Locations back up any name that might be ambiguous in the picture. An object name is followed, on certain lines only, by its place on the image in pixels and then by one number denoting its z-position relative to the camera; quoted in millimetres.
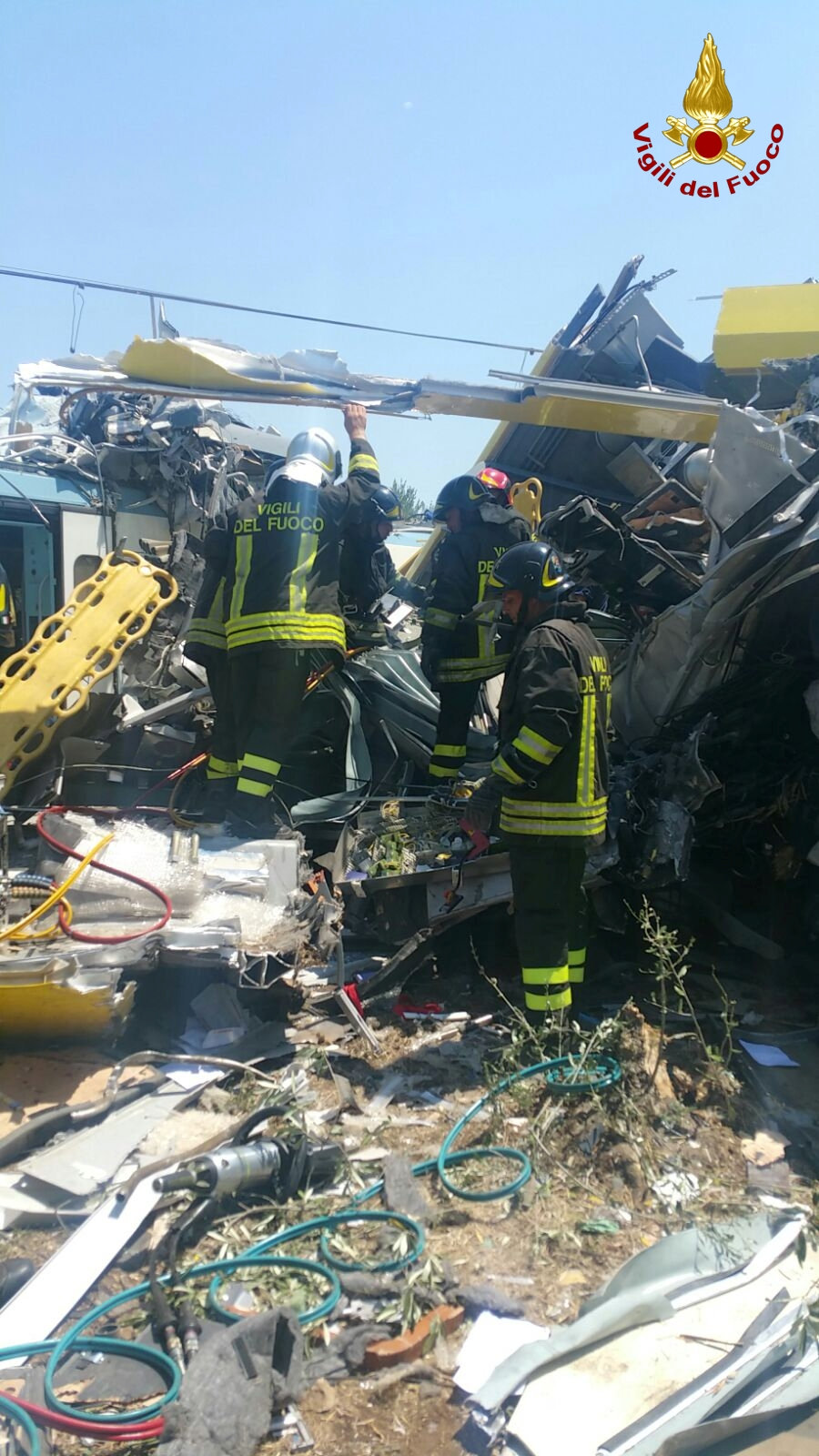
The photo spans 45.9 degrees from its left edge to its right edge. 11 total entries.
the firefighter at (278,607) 4559
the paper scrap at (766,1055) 3791
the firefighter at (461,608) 5352
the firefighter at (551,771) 3676
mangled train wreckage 3982
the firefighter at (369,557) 4875
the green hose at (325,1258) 2062
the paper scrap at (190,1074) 3411
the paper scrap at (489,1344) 2199
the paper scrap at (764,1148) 3124
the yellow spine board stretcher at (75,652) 4434
